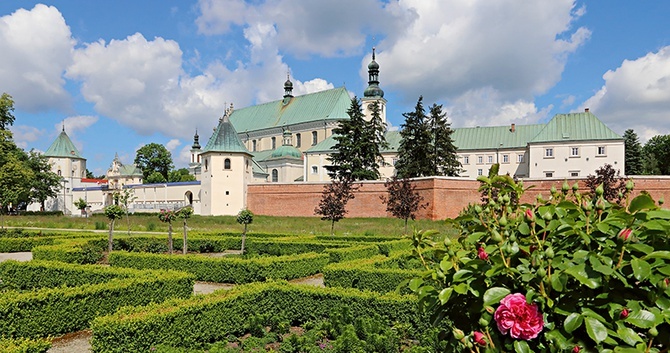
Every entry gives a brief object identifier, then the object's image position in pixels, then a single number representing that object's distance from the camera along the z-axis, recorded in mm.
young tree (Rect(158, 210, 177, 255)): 16391
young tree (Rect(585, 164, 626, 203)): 25359
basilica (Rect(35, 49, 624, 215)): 42719
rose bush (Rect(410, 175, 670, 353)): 1736
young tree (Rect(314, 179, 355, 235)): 24047
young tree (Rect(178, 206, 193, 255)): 16703
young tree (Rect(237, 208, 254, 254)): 16625
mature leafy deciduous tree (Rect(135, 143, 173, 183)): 77500
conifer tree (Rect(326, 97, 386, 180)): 41094
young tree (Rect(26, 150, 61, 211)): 53562
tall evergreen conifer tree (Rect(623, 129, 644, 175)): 55812
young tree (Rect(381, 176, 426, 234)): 24969
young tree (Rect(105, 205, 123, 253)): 16156
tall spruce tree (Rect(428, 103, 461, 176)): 40594
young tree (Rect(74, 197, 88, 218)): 34388
